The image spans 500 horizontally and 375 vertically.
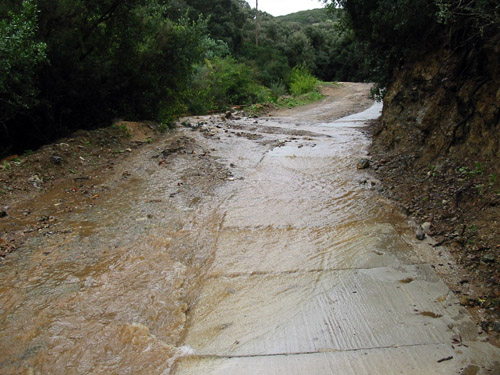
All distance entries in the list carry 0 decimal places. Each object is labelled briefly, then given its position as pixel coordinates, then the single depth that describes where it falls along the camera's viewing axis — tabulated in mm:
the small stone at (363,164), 6758
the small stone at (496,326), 2736
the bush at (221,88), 13777
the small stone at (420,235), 4129
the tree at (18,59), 5152
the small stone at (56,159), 6450
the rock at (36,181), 5770
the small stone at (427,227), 4262
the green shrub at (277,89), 19019
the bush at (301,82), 20228
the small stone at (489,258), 3378
